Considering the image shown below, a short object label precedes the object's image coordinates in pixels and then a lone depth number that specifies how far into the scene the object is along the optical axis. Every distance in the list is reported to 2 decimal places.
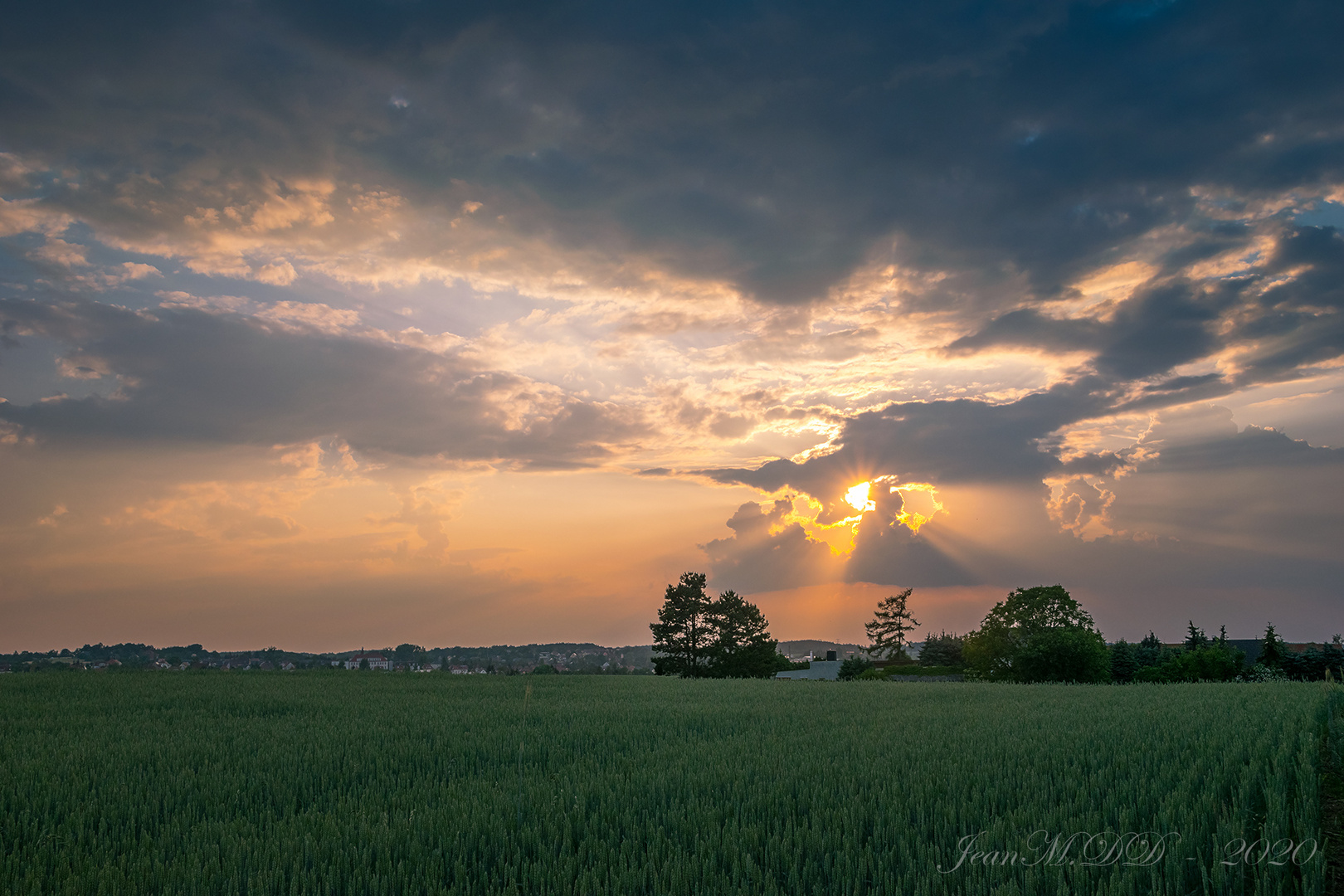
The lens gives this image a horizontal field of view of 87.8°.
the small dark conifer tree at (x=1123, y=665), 60.22
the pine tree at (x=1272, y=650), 58.84
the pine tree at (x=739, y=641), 63.88
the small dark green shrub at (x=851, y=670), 65.72
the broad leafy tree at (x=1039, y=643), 48.38
